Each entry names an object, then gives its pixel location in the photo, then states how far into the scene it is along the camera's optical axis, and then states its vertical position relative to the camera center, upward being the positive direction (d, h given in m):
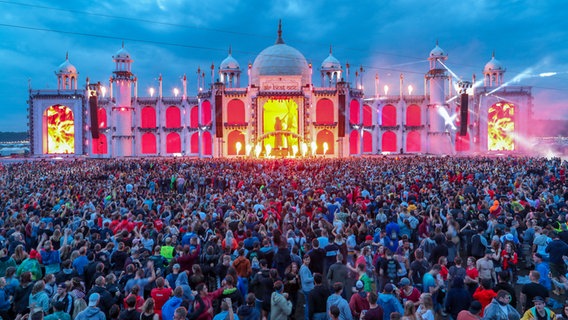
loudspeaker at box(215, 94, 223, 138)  55.03 +4.86
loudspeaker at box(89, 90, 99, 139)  48.16 +4.17
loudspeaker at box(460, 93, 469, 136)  50.83 +4.00
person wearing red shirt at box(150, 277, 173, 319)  7.07 -2.19
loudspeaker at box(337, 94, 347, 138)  55.34 +4.78
